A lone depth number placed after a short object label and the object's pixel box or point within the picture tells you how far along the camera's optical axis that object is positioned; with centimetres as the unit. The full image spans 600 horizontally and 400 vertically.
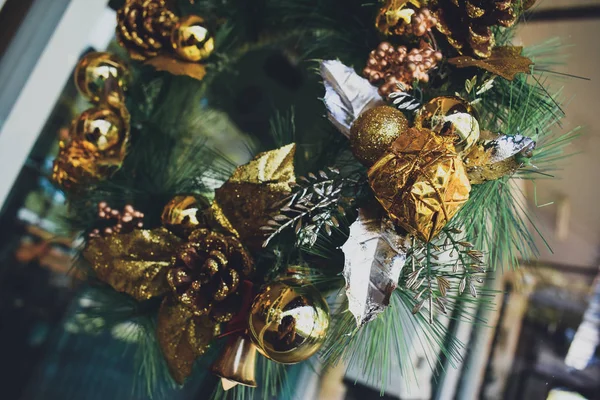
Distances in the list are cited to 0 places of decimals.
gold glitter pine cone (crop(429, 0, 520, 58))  35
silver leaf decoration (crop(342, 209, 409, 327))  31
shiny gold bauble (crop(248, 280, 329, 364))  32
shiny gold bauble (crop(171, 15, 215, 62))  46
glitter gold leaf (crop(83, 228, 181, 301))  41
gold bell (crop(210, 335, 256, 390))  37
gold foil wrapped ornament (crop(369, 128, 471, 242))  29
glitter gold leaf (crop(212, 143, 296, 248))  37
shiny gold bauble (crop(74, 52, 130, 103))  50
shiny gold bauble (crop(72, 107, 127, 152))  47
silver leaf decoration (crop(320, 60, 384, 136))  37
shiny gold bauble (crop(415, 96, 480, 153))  32
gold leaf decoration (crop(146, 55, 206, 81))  47
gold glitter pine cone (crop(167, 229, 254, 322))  36
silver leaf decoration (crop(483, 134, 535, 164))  32
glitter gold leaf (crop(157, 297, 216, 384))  38
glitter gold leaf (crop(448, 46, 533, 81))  34
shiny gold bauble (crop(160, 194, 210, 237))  41
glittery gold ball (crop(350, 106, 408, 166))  33
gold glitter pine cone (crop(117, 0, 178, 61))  48
